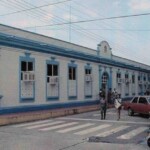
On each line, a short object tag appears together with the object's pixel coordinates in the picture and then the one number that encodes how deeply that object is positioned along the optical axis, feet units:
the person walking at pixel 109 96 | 119.38
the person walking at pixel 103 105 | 76.07
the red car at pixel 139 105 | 80.79
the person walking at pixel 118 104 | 75.37
